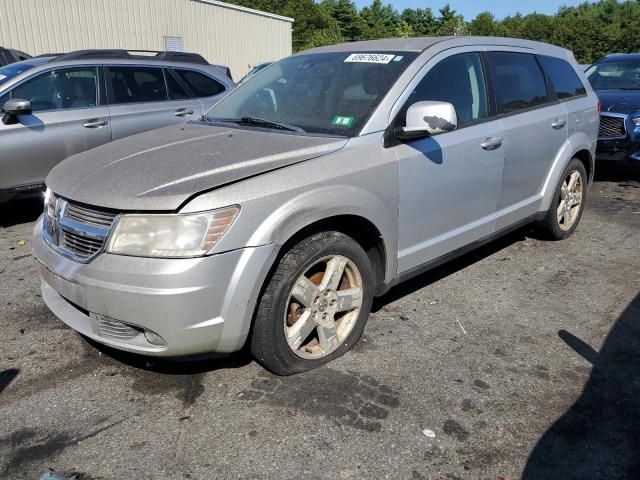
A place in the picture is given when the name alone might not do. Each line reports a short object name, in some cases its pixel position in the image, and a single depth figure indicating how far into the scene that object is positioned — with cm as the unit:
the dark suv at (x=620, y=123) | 759
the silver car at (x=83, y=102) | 569
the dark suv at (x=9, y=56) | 1127
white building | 1714
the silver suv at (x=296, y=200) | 264
